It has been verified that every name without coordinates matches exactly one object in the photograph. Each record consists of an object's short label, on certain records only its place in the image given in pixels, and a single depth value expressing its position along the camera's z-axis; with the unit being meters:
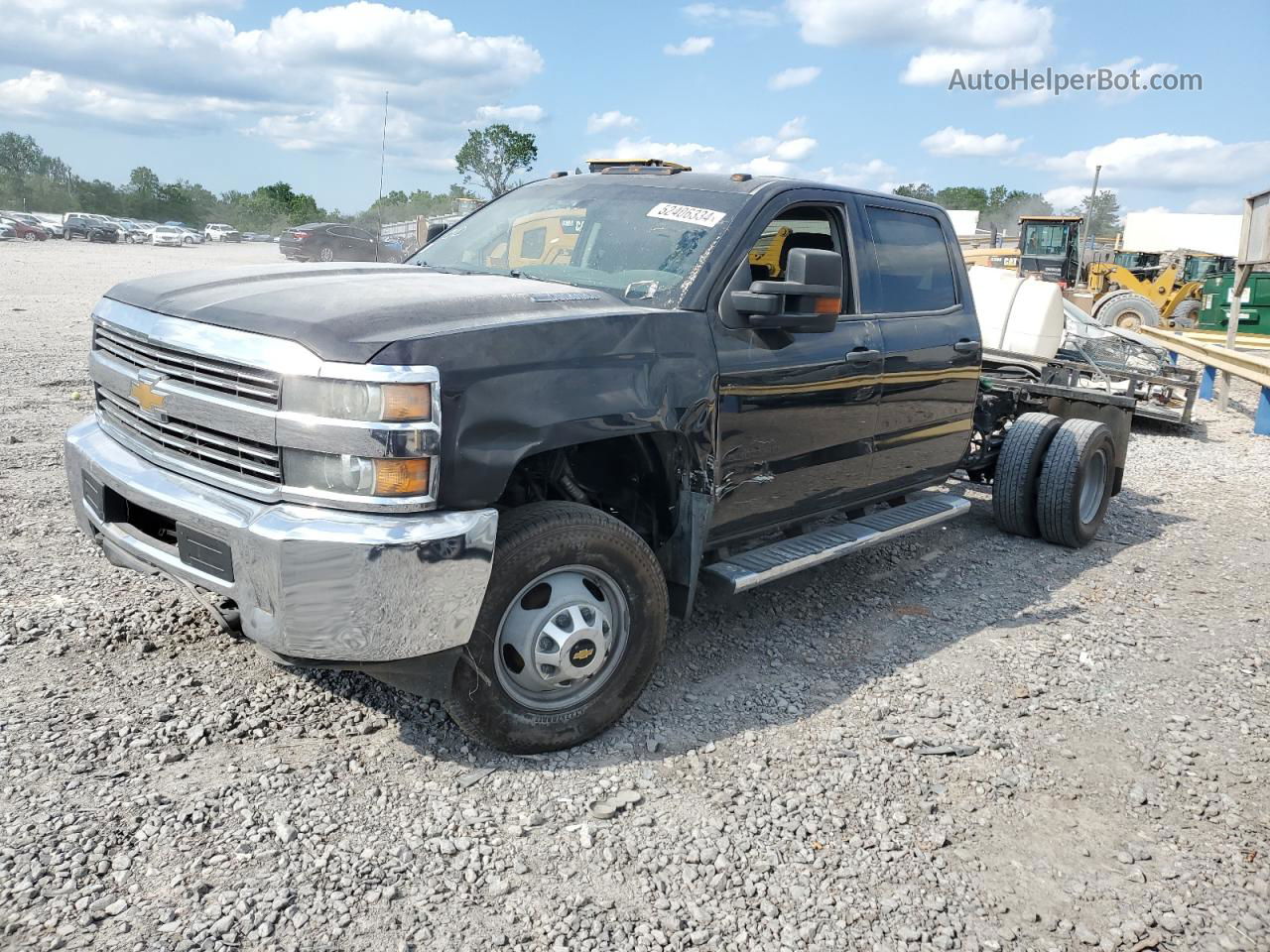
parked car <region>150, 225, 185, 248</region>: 54.22
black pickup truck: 2.85
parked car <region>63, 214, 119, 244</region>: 51.94
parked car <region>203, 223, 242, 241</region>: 66.88
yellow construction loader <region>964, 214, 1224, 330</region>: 23.78
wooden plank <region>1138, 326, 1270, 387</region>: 10.79
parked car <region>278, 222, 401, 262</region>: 32.47
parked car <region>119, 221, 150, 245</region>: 55.72
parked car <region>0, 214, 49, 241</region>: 47.81
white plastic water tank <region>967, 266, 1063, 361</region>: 8.37
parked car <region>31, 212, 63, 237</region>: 52.88
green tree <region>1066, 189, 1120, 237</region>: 96.76
